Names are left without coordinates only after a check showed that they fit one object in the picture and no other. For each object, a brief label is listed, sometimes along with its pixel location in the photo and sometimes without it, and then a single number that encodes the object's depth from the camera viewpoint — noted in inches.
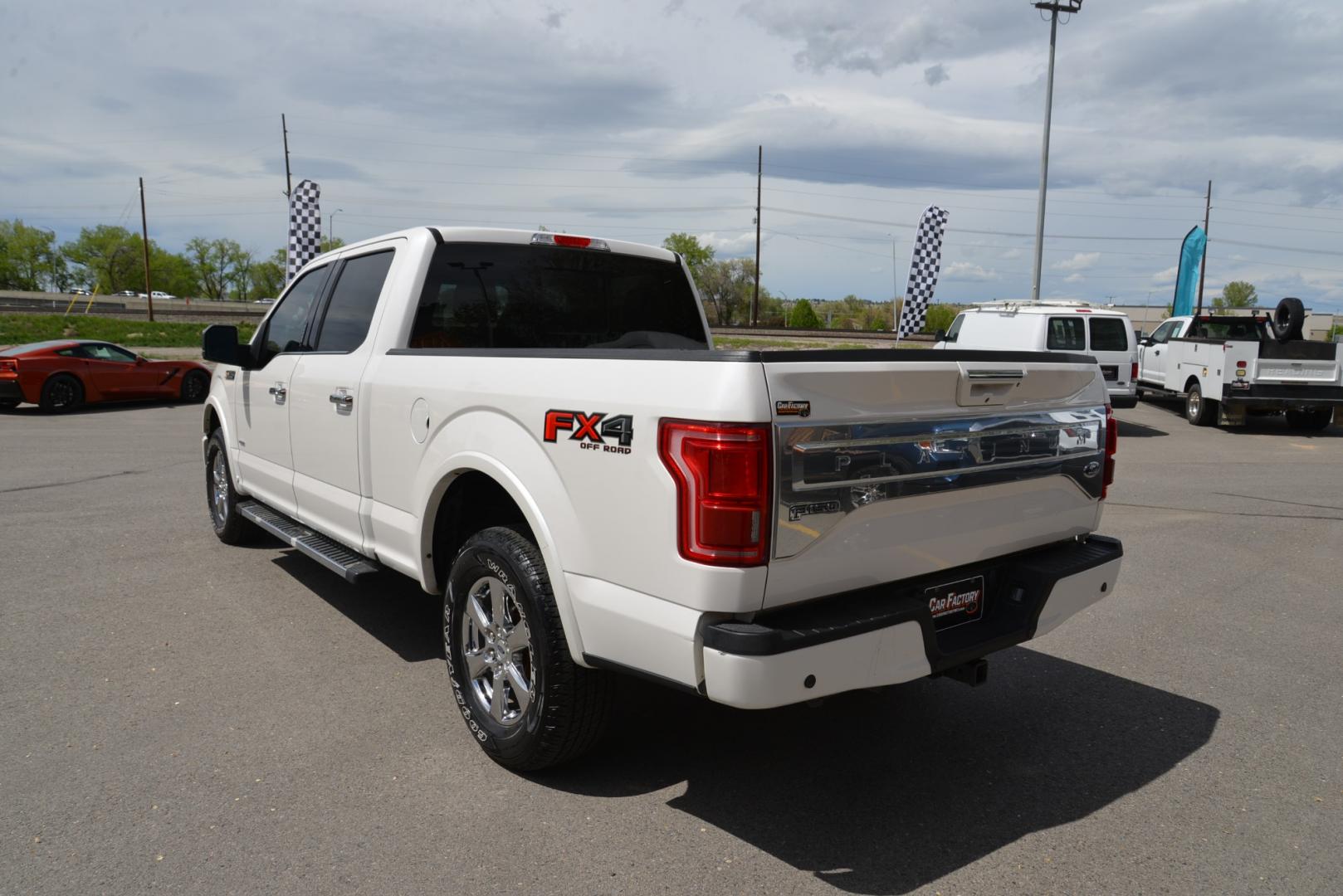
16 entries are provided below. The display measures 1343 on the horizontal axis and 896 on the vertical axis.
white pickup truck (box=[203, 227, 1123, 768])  104.1
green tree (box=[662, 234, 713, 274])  2699.3
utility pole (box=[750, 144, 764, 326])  2005.4
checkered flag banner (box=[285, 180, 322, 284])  888.3
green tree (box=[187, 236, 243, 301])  3946.9
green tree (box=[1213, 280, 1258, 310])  3957.7
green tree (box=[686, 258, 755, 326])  2800.2
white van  572.1
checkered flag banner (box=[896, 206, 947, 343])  960.9
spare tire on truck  581.6
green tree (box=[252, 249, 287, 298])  4153.5
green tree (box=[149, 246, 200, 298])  3794.3
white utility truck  574.2
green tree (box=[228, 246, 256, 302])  4077.3
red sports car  634.2
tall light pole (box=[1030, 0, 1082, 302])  956.0
